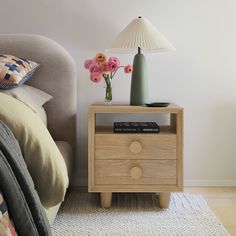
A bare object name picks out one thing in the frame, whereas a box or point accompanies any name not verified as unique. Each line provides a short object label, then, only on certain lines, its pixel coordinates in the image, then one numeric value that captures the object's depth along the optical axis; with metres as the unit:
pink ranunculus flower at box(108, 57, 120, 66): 2.05
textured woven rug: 1.63
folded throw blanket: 0.96
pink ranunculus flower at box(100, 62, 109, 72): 2.05
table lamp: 2.00
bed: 2.11
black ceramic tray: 1.90
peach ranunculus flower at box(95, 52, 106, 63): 2.05
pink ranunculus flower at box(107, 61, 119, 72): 2.04
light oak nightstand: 1.87
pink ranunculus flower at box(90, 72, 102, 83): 2.06
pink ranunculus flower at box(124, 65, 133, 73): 2.12
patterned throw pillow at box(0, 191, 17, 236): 0.88
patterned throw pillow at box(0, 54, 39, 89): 1.76
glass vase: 2.10
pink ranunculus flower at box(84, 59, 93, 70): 2.08
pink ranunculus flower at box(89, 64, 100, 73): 2.06
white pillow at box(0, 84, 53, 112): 1.76
